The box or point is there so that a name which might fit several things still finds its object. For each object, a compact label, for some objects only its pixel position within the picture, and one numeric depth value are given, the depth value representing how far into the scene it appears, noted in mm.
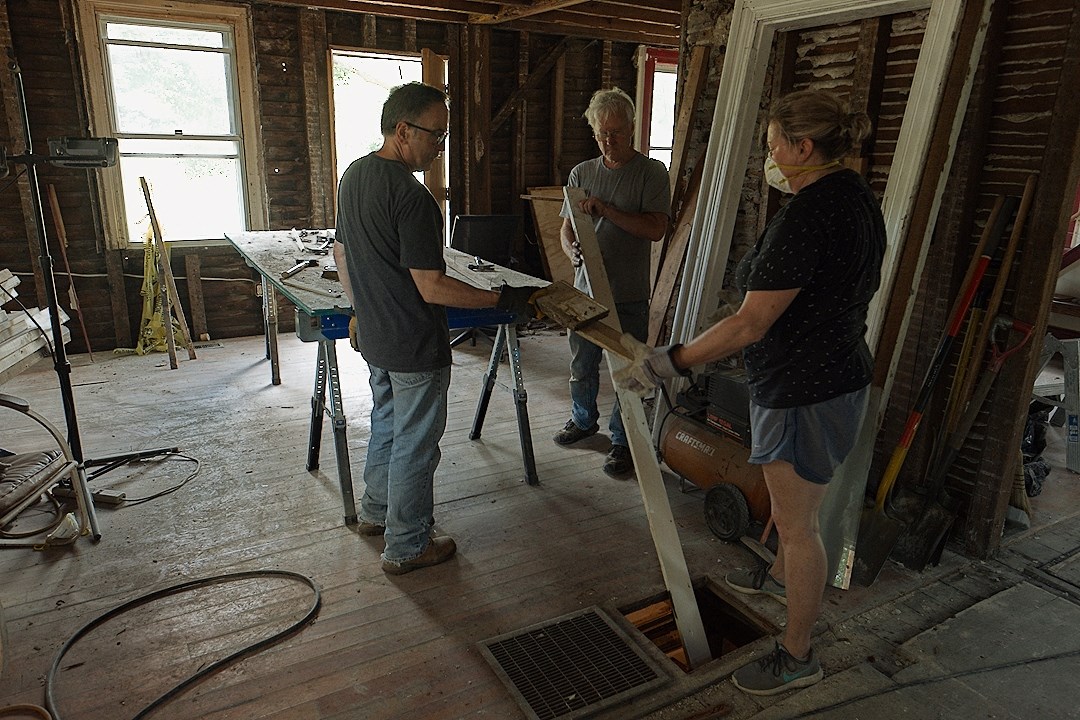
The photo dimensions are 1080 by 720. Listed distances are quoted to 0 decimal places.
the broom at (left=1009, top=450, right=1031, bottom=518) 2955
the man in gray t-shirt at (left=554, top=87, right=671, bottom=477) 3119
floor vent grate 1956
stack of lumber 2617
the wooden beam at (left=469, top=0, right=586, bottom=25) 5014
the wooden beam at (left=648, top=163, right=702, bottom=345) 4023
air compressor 2701
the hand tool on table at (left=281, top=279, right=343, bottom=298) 2852
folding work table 2658
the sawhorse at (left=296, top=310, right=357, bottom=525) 2612
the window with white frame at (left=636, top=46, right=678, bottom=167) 7125
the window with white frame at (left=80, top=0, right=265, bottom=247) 5078
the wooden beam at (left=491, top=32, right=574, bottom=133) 6508
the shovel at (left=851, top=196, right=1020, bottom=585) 2480
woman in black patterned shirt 1668
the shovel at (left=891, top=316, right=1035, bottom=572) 2586
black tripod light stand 2430
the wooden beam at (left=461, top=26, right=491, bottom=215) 6145
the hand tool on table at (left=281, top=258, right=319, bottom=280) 3216
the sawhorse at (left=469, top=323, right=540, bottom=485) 3215
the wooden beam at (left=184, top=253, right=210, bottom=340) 5488
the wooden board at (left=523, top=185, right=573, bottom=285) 6441
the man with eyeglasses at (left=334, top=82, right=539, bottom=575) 2146
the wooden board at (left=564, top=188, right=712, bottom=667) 2131
